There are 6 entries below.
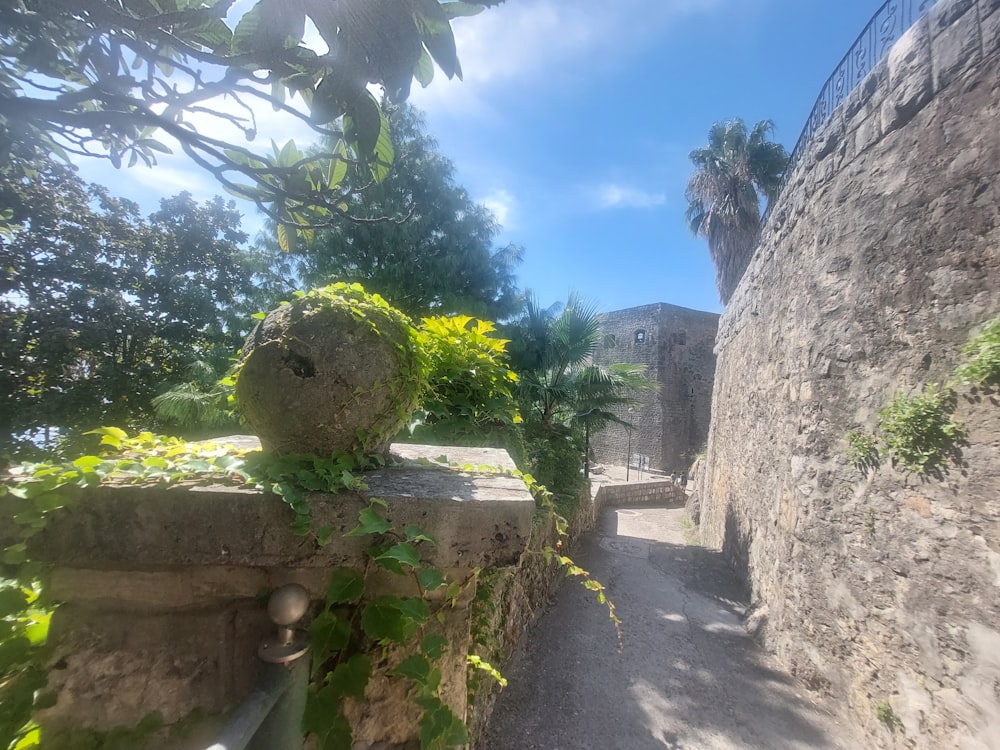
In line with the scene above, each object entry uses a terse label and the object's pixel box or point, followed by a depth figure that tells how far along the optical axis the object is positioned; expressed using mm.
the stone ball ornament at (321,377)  1135
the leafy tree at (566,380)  7852
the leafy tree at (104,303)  8016
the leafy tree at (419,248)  8391
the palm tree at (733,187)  15914
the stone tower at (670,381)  20953
